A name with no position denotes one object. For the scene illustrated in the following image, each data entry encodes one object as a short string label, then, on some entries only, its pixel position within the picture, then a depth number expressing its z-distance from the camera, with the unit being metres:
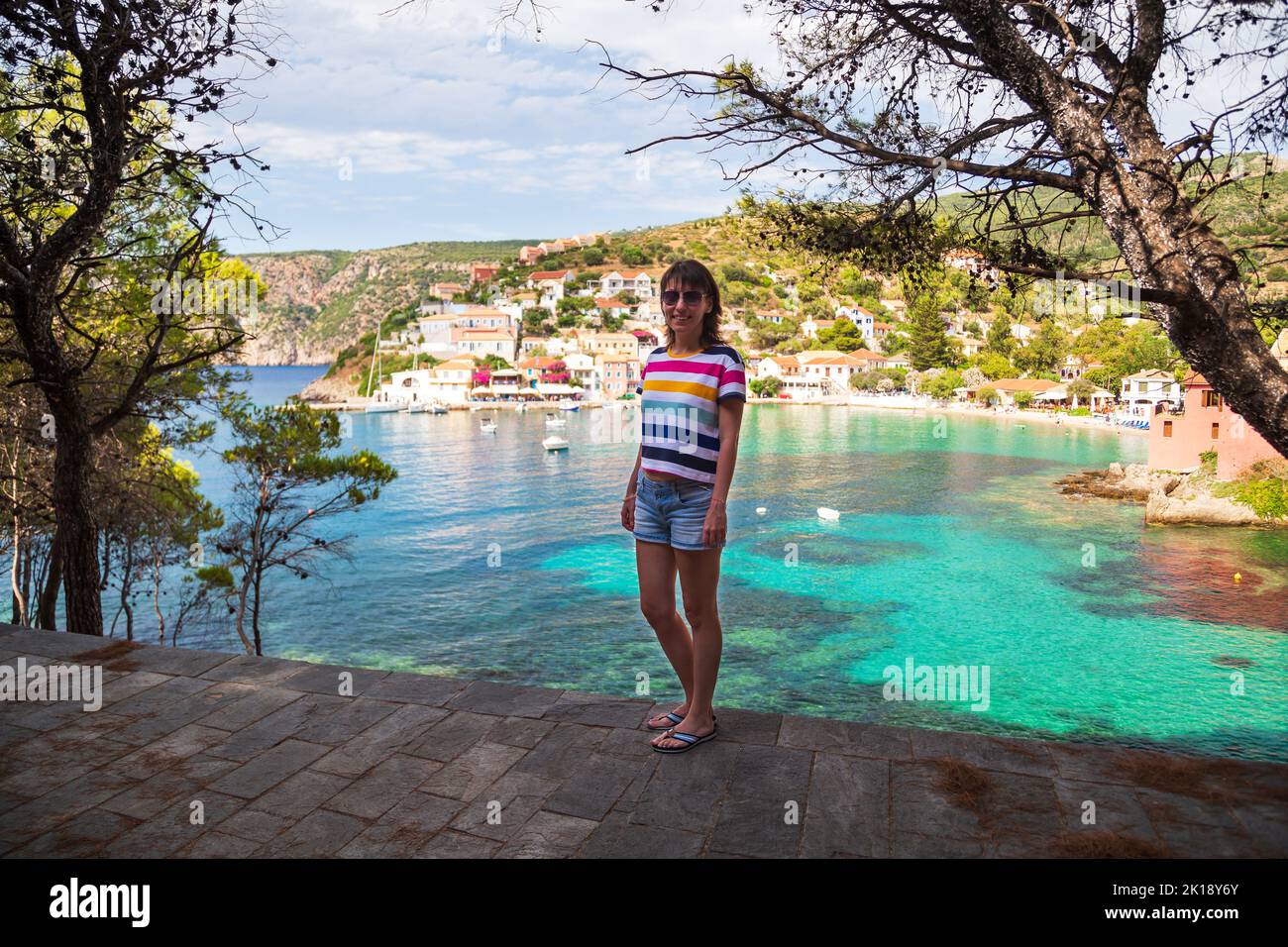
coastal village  66.31
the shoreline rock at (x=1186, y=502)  25.58
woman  2.79
